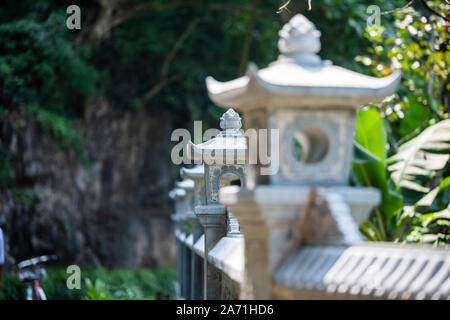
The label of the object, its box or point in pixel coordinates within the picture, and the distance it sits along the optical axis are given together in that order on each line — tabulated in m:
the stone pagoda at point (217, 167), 8.63
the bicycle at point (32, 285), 11.62
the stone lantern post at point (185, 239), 13.50
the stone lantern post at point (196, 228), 10.78
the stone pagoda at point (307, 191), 4.69
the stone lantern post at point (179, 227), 15.56
